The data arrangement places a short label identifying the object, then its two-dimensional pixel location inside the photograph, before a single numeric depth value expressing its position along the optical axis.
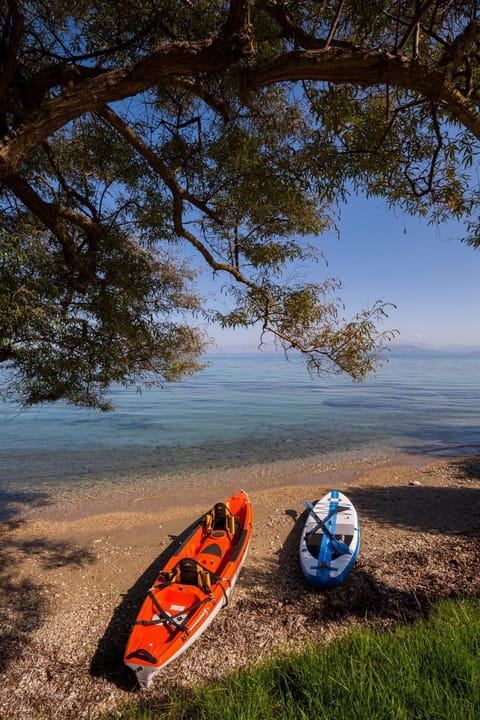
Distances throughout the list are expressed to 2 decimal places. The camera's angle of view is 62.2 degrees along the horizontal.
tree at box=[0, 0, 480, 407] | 3.89
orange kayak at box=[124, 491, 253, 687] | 5.44
